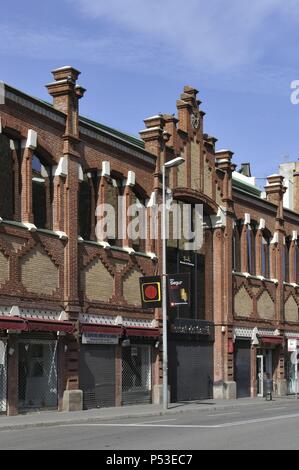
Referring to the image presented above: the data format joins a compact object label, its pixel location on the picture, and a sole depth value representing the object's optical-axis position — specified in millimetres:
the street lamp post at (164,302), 29200
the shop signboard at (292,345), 38844
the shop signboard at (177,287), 30844
